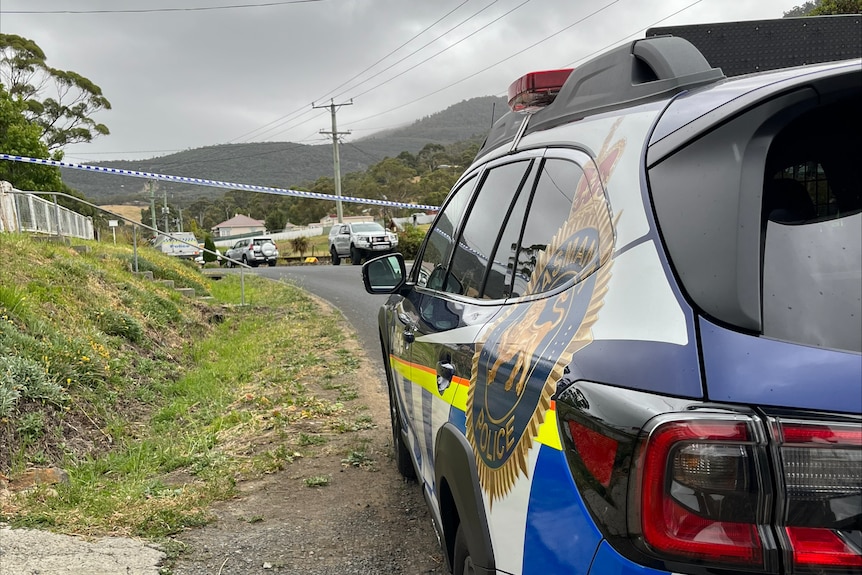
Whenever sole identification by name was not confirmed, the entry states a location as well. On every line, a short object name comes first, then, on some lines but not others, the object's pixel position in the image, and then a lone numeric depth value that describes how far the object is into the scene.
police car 1.23
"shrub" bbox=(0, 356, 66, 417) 5.59
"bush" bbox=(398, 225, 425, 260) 35.03
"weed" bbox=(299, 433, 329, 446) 5.66
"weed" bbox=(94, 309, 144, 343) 8.93
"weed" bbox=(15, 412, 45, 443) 5.29
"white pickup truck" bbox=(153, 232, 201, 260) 31.51
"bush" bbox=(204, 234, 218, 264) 42.40
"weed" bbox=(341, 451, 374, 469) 5.13
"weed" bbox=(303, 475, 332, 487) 4.79
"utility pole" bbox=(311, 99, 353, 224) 50.72
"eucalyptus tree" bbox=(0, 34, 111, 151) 43.19
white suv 29.22
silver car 38.69
